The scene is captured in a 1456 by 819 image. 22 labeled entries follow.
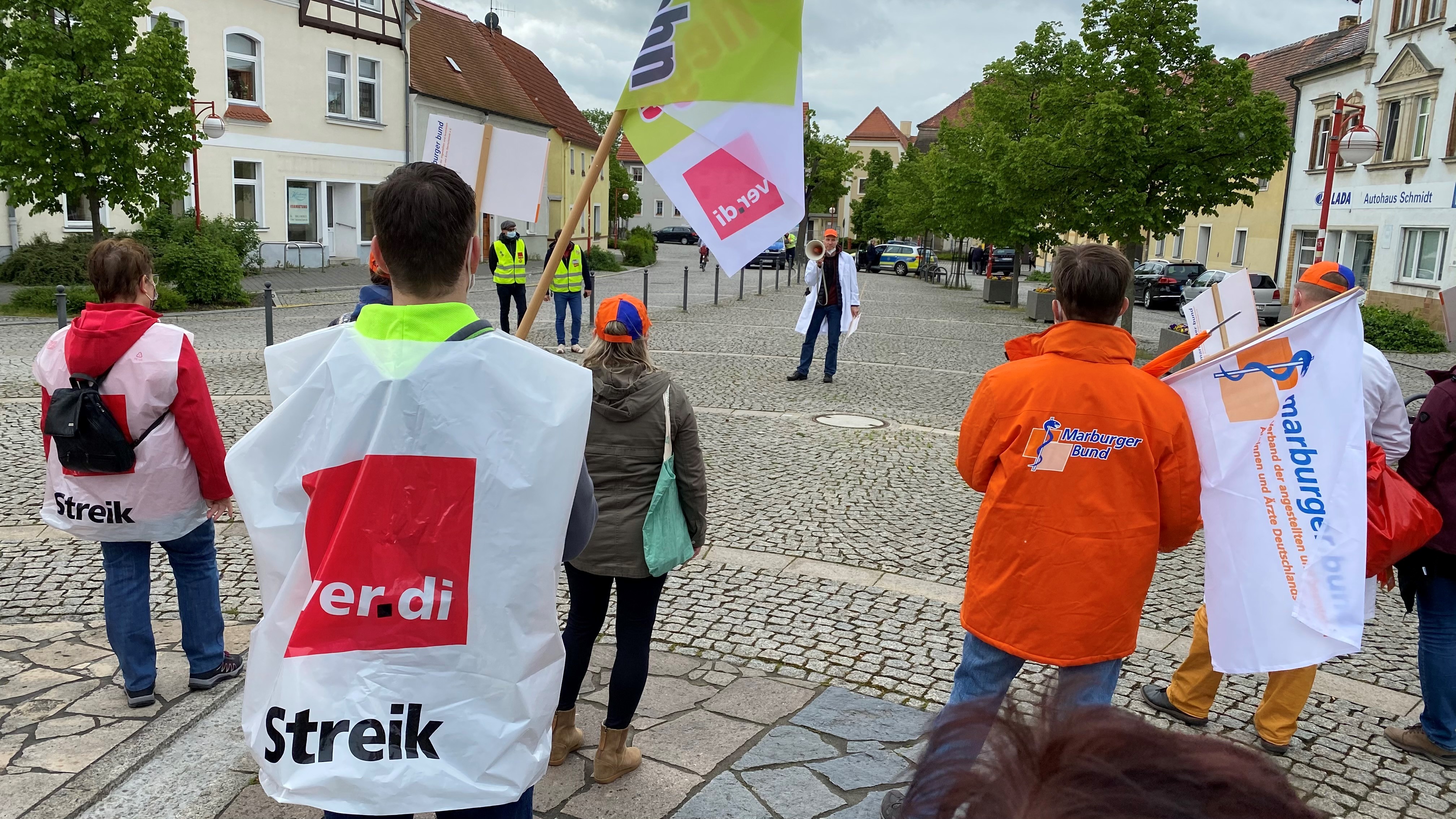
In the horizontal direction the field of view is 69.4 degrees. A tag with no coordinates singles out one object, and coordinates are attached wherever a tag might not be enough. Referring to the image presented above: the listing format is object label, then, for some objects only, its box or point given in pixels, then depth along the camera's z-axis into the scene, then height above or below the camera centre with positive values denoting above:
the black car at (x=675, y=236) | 79.81 +0.69
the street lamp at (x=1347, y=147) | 17.83 +2.24
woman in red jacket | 3.62 -0.76
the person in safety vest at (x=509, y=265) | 13.87 -0.36
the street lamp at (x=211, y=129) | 22.25 +2.03
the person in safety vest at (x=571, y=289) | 14.11 -0.64
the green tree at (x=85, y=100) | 16.16 +1.84
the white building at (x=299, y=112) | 26.84 +3.23
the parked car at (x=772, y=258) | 46.84 -0.40
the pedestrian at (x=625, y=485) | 3.29 -0.76
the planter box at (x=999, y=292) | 30.59 -0.91
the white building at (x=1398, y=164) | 26.08 +2.96
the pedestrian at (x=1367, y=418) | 3.72 -0.54
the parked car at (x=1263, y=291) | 26.97 -0.56
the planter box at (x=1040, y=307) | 24.08 -1.03
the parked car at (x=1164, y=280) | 32.16 -0.40
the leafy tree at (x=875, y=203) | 67.38 +3.34
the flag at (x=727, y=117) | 3.02 +0.38
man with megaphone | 12.15 -0.52
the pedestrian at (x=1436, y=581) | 3.67 -1.08
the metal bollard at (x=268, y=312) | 11.39 -0.94
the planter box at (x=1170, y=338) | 14.33 -0.97
